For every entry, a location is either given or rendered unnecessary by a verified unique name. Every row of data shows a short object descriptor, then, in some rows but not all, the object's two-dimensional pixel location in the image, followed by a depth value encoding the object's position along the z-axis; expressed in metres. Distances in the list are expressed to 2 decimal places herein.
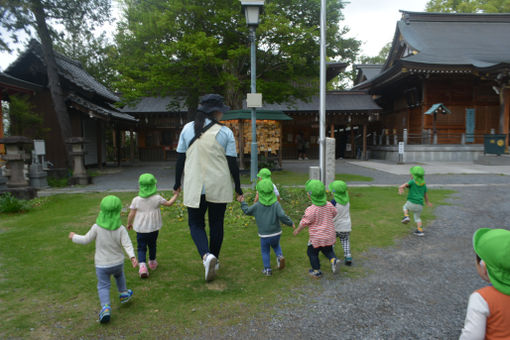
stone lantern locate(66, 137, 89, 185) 12.14
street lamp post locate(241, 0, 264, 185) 7.37
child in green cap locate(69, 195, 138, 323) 2.87
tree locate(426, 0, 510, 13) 31.64
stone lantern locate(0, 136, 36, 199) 8.85
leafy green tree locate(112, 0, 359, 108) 11.53
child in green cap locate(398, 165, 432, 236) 5.17
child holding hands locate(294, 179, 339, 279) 3.62
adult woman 3.44
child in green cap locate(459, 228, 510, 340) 1.58
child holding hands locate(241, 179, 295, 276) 3.71
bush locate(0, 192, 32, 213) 7.39
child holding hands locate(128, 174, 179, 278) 3.71
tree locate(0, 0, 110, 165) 12.05
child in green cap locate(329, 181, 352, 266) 4.07
